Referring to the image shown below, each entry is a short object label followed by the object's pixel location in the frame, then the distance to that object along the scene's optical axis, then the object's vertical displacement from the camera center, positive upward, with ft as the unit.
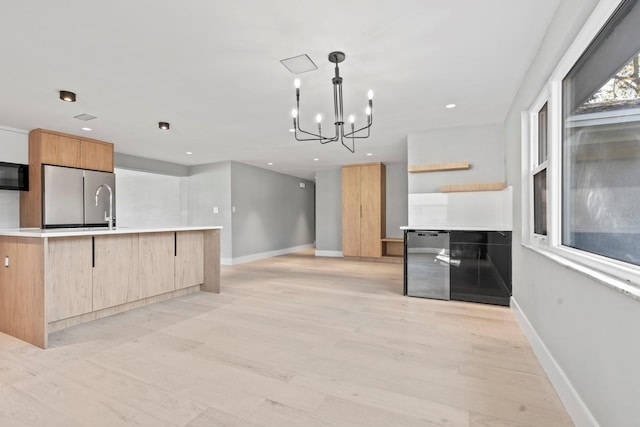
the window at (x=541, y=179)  8.13 +1.00
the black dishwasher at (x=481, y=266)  11.59 -2.01
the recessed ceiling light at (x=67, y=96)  10.37 +4.12
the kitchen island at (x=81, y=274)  8.35 -1.89
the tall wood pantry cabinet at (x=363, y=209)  23.17 +0.47
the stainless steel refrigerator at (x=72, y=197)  14.71 +0.97
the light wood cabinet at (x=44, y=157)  14.66 +2.95
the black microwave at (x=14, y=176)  13.87 +1.84
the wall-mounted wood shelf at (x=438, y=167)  14.30 +2.30
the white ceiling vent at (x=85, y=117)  12.84 +4.20
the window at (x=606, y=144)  3.98 +1.11
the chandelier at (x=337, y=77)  8.03 +3.82
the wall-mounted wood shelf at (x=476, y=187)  13.42 +1.25
